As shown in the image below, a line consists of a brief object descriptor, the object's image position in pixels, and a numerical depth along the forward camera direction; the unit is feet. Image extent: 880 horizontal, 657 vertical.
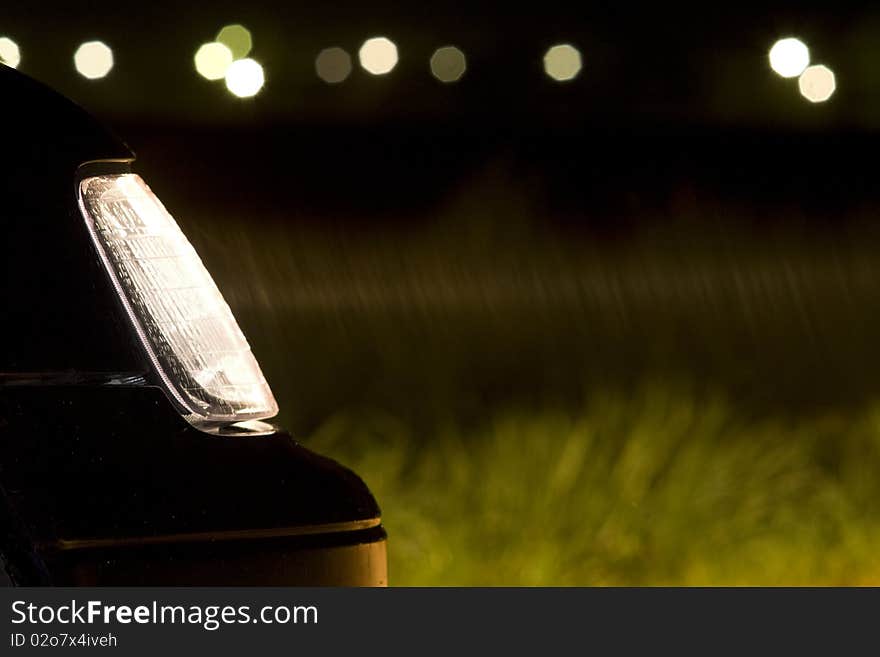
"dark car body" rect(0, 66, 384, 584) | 13.23
